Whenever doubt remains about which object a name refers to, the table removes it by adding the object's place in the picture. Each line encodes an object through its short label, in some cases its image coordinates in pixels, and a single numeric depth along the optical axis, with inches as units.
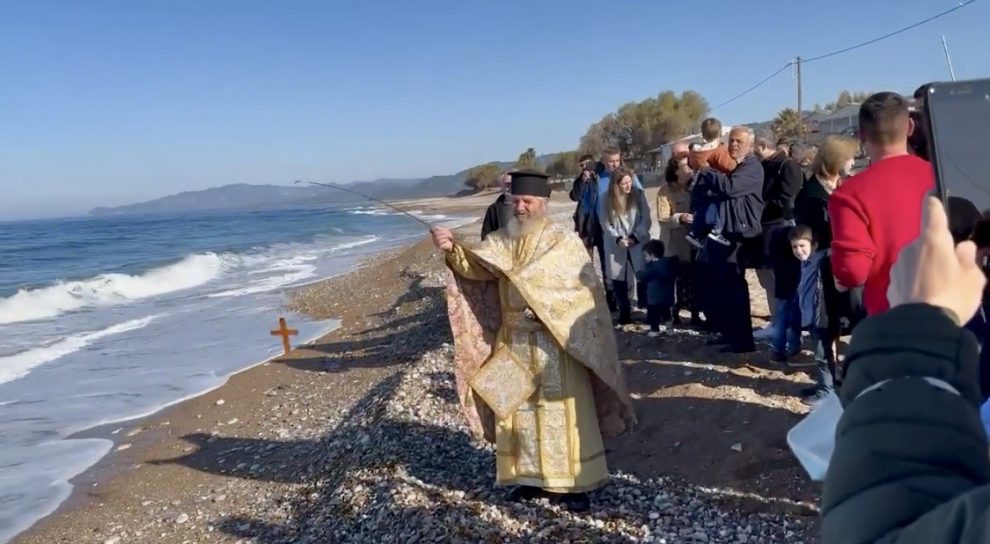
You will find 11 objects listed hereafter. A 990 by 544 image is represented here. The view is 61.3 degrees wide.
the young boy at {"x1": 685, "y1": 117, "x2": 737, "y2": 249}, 264.8
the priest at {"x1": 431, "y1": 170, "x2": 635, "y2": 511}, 184.4
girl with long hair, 322.0
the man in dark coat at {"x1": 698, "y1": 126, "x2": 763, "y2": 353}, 257.1
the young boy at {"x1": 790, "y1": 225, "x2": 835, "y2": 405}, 213.8
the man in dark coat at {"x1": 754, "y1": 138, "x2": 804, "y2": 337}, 254.7
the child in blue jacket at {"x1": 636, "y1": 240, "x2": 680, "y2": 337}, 315.6
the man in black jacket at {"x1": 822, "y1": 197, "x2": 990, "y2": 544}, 41.5
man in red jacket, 121.3
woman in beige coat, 313.1
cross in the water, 489.4
